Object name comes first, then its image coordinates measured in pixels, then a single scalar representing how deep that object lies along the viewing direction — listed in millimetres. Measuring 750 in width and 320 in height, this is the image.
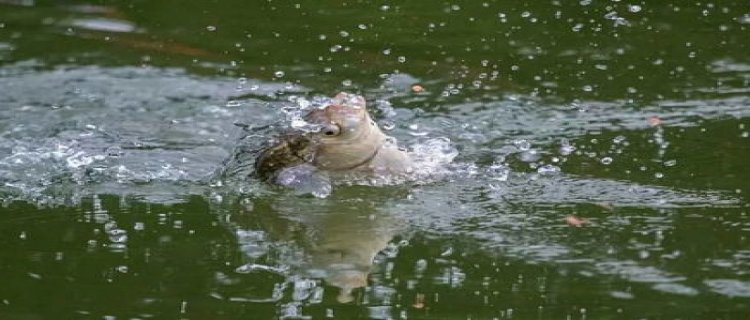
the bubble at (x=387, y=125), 11512
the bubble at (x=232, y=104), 12109
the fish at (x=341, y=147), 9359
